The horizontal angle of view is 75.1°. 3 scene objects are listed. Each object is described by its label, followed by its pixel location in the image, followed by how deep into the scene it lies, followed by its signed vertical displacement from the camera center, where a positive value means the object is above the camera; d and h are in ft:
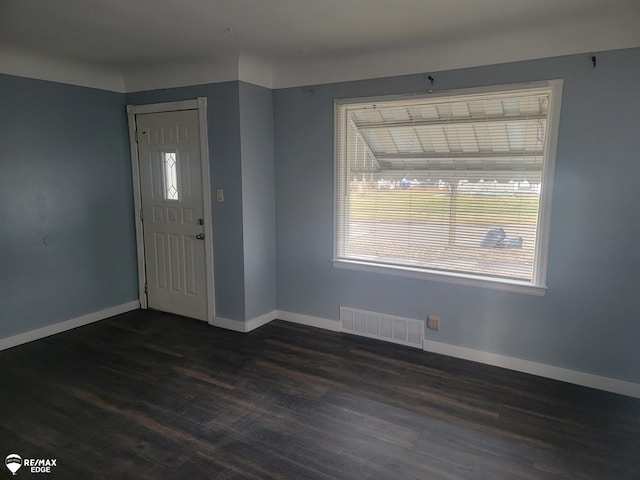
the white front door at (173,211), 13.38 -0.85
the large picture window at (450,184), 9.98 +0.03
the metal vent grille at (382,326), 11.88 -4.17
